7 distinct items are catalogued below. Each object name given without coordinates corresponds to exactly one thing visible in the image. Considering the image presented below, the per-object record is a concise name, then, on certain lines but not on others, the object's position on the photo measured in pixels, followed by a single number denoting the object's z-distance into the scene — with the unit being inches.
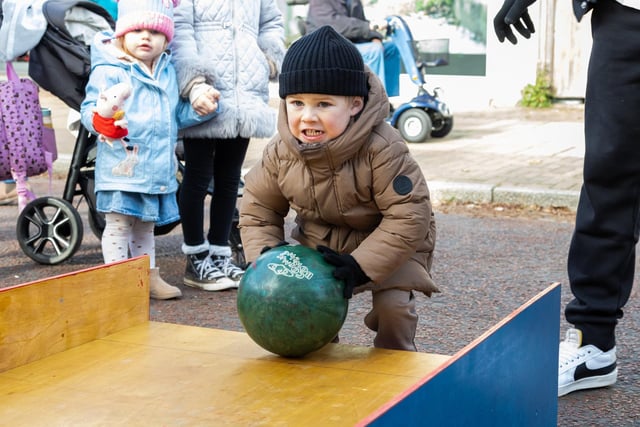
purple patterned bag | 247.0
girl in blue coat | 206.5
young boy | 139.6
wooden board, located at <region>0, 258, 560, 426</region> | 111.4
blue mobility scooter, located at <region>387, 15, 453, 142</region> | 470.0
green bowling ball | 131.1
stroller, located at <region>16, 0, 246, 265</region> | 238.4
